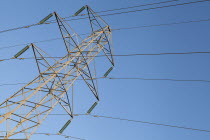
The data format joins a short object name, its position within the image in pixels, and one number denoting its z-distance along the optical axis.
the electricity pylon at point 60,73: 12.05
